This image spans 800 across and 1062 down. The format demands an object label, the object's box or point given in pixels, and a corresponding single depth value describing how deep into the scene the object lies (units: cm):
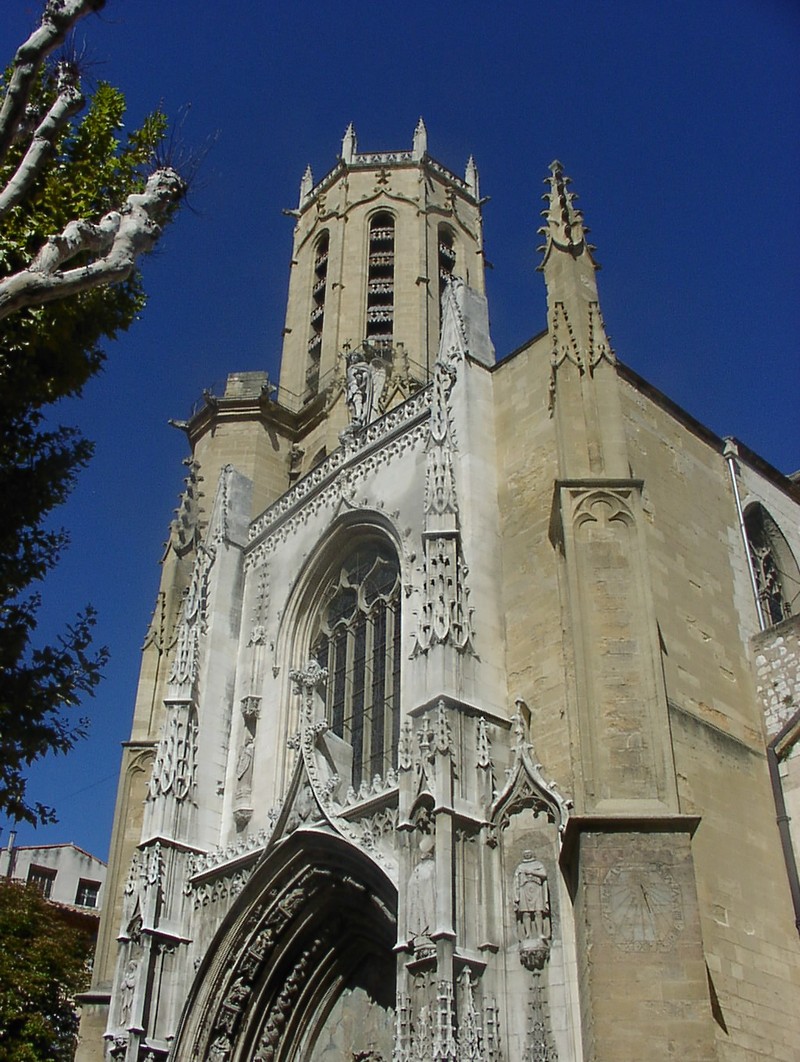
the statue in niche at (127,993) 1555
